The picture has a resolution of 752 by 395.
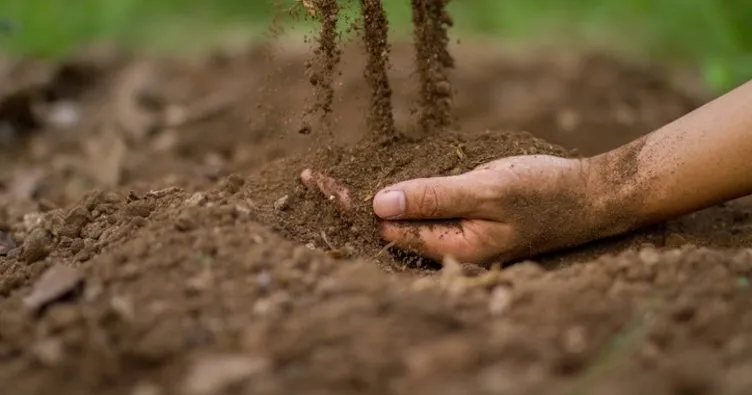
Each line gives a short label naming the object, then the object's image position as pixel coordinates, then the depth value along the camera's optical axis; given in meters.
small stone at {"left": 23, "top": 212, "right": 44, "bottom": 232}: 1.48
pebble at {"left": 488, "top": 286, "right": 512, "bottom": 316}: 1.29
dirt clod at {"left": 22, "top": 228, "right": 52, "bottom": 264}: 1.42
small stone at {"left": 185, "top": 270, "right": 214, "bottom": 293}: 1.30
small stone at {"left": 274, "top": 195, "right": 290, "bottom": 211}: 1.44
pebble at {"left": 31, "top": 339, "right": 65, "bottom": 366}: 1.27
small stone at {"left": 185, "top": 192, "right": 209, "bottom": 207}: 1.39
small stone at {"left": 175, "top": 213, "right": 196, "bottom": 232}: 1.35
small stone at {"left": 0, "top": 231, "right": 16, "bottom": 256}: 1.46
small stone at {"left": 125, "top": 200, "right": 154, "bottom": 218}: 1.42
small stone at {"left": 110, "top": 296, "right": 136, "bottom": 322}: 1.28
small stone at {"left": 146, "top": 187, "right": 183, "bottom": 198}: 1.45
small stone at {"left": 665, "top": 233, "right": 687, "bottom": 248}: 1.45
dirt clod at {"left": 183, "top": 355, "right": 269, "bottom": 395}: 1.24
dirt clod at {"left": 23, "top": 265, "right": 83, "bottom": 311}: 1.31
